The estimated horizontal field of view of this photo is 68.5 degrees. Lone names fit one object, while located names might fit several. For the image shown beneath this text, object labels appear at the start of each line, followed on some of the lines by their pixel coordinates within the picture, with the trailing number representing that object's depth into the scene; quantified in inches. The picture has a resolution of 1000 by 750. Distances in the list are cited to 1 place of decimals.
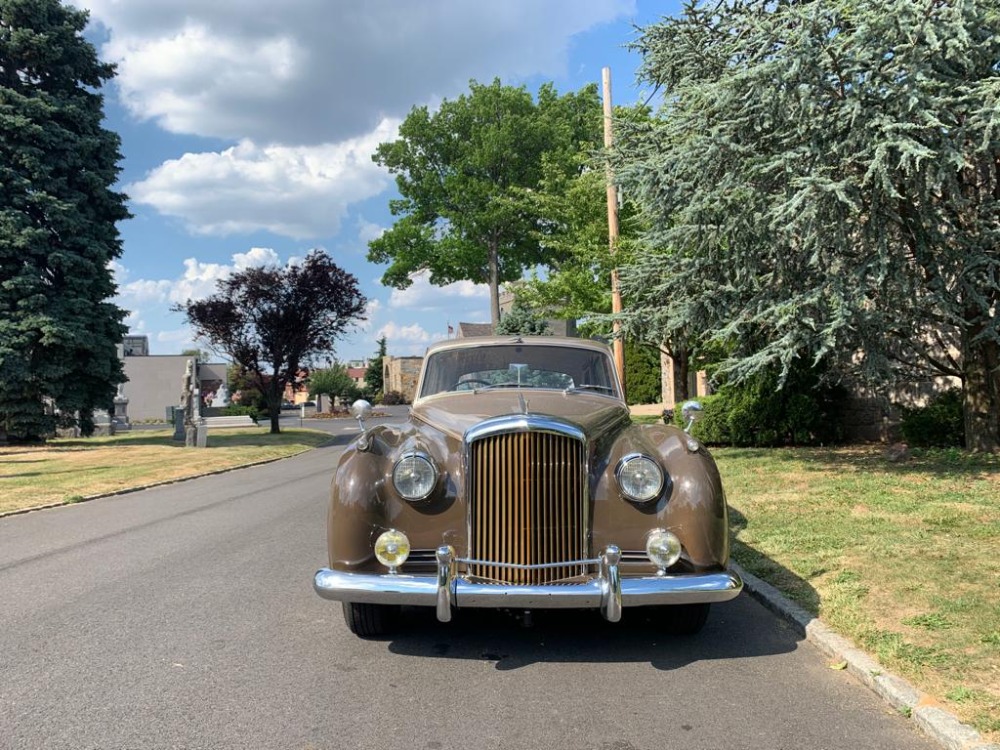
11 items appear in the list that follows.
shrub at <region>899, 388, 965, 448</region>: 481.4
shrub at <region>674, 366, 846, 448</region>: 556.1
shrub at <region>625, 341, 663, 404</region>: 1228.5
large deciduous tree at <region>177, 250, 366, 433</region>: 1067.9
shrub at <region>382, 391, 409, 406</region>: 2506.2
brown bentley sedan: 145.1
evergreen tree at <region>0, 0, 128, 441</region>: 823.7
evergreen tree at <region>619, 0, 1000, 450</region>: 297.7
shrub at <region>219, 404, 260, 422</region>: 1835.6
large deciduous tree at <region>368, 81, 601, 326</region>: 1373.0
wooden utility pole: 578.7
